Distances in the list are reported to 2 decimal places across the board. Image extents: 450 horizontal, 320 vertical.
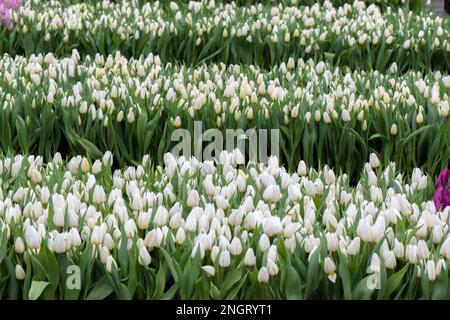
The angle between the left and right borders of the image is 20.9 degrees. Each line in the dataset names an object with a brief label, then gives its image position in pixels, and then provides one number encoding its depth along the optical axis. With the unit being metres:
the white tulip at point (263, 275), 3.71
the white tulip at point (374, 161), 5.59
